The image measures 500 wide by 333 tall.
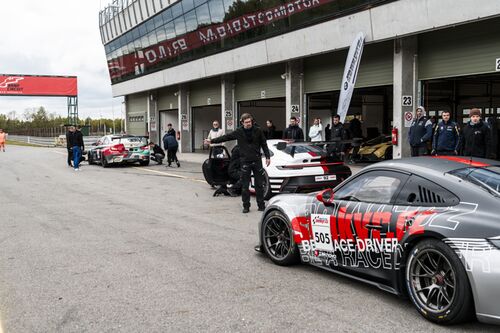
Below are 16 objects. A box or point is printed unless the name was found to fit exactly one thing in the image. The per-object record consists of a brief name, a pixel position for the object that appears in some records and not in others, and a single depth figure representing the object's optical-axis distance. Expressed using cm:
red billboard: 6122
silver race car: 356
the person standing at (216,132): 1639
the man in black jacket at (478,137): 1006
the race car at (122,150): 2106
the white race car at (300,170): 1027
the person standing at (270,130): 1938
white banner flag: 1505
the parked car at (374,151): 1919
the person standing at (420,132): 1264
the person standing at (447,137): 1112
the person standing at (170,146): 1988
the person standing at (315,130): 1711
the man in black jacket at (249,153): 930
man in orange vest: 3844
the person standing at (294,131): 1605
